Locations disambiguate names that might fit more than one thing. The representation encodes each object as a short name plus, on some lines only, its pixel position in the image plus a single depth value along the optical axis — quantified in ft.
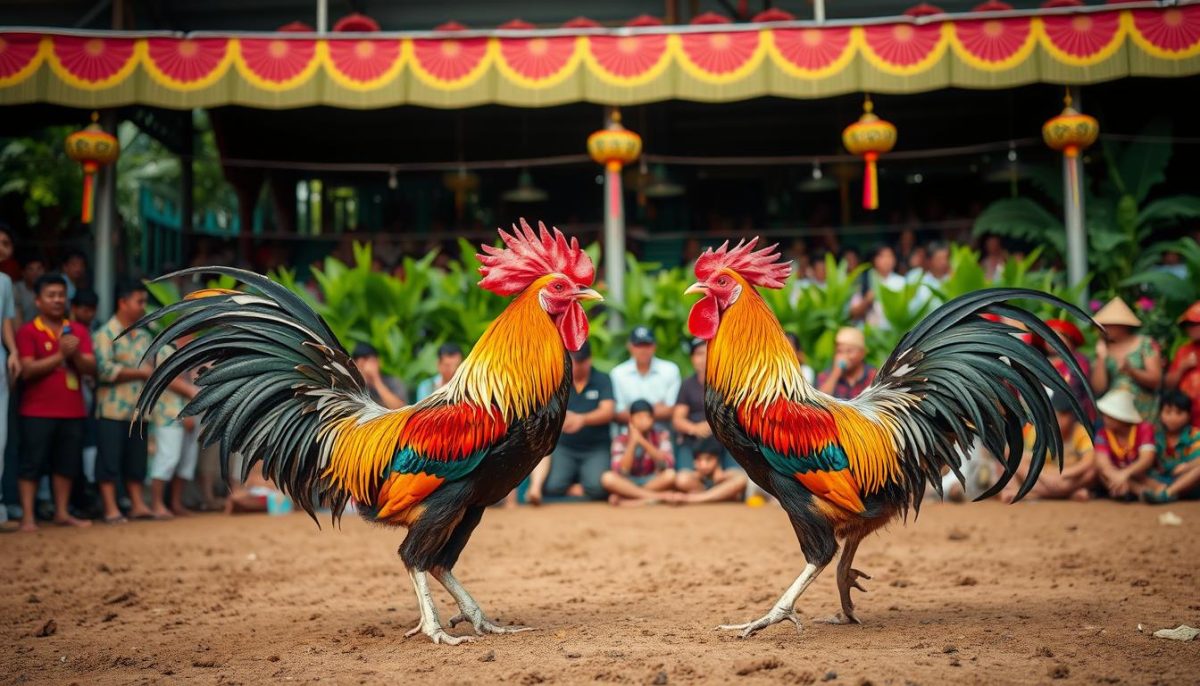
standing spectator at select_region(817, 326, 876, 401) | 31.30
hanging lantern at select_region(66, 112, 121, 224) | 35.50
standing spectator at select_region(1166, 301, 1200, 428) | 29.17
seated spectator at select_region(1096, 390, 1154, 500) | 29.07
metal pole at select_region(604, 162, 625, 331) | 37.58
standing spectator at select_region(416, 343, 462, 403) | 31.14
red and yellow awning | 36.14
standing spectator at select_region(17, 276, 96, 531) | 27.63
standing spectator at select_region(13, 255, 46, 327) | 30.42
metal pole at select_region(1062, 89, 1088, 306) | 36.83
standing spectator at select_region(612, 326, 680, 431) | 33.35
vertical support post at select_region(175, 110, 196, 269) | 47.69
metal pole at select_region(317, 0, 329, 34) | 38.52
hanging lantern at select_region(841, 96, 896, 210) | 36.88
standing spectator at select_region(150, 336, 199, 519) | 30.25
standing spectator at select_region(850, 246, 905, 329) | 35.99
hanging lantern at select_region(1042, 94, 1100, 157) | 36.19
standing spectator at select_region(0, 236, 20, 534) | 26.78
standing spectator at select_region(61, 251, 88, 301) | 34.01
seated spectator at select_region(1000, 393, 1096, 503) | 29.81
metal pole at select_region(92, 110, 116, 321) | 36.06
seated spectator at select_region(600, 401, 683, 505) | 32.30
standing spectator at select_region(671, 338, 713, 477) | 32.71
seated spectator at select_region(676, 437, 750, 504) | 32.12
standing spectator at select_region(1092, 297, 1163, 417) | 29.45
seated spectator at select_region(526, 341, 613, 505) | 32.76
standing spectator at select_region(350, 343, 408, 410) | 31.89
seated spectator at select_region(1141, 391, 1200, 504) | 28.71
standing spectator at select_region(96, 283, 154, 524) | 29.12
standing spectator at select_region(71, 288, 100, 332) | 29.71
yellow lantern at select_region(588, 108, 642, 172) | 37.09
